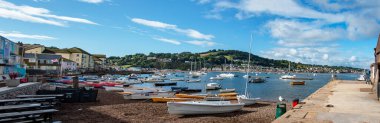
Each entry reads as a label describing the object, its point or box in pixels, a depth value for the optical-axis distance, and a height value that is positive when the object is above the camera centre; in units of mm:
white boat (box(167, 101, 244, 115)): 22531 -2518
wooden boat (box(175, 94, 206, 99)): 37731 -2856
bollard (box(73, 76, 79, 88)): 32631 -1157
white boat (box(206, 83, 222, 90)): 69250 -3193
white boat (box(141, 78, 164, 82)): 99319 -2792
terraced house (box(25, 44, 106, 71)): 119312 +6665
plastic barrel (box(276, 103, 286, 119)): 17672 -1995
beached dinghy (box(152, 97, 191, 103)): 32031 -2782
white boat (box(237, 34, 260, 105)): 30406 -2675
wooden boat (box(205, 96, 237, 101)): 28303 -3000
